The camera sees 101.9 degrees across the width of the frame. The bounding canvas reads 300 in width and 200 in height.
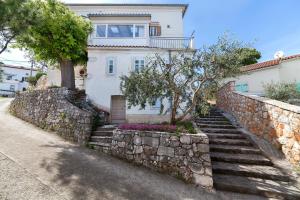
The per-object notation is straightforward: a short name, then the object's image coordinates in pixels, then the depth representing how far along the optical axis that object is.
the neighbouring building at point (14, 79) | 25.06
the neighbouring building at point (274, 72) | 9.88
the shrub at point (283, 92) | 7.21
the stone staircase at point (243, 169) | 3.34
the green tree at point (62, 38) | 7.47
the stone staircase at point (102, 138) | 5.02
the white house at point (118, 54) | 7.84
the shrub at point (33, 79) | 13.27
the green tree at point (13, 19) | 3.96
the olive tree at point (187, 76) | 4.88
